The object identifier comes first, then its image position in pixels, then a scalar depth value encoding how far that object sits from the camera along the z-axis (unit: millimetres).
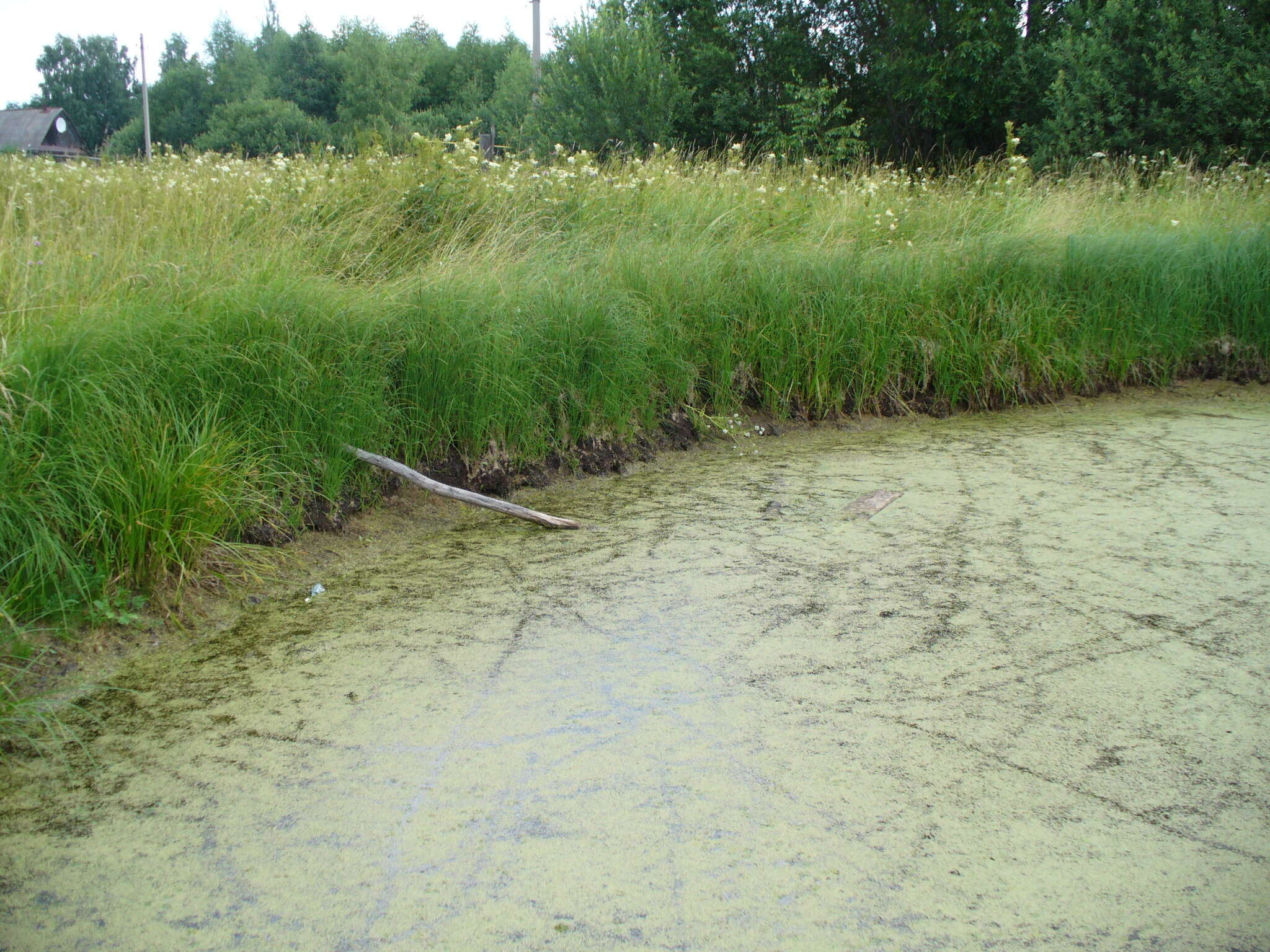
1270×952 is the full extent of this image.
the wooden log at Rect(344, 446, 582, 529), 2885
